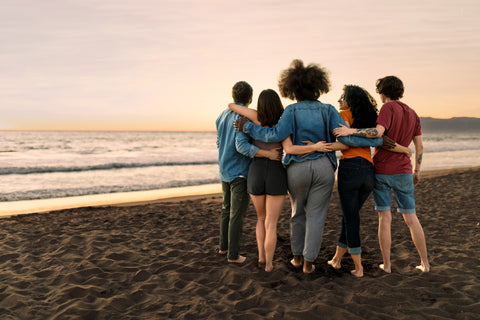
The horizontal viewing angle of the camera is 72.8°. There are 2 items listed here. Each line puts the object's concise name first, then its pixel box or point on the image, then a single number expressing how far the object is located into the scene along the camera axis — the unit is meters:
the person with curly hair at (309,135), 3.13
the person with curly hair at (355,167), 3.16
